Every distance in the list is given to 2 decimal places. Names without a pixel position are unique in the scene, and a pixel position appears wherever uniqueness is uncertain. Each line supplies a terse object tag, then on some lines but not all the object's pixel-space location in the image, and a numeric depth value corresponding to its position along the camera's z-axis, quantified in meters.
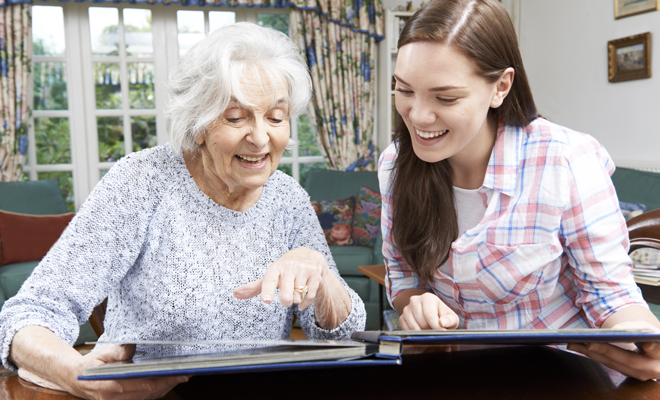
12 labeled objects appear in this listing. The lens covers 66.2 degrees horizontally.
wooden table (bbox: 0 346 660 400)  0.63
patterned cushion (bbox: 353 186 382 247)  3.66
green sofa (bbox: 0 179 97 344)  3.51
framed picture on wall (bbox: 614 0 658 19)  3.06
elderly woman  0.90
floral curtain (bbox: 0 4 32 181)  3.80
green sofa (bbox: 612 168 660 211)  2.65
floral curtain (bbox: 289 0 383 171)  4.43
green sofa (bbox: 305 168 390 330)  3.33
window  4.08
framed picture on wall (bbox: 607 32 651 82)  3.11
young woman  0.90
